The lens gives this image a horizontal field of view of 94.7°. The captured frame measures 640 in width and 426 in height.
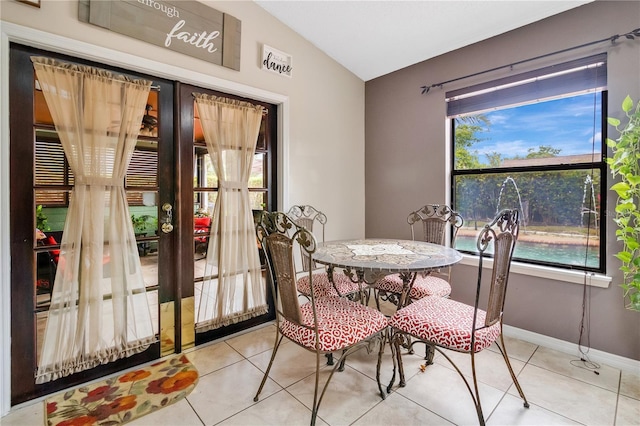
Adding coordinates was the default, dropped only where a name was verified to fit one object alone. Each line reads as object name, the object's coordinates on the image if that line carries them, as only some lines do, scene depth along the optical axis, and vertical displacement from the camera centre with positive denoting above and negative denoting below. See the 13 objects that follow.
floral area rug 1.62 -1.14
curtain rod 2.02 +1.25
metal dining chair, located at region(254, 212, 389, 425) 1.51 -0.61
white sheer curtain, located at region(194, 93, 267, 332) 2.42 -0.10
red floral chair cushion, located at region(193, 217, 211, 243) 2.39 -0.14
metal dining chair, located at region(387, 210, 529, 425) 1.49 -0.60
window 2.24 +0.46
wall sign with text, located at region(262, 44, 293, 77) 2.65 +1.38
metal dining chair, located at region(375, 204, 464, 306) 2.27 -0.28
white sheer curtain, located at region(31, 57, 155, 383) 1.79 -0.14
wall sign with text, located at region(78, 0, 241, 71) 1.88 +1.31
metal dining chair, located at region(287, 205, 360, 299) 2.32 -0.59
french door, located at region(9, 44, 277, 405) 1.70 +0.02
